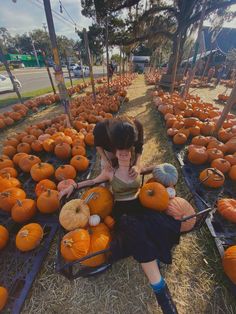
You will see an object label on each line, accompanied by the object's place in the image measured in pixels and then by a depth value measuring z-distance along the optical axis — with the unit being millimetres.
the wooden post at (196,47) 4272
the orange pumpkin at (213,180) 1950
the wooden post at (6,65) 4153
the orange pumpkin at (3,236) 1444
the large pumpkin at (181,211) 1246
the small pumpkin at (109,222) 1300
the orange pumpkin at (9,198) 1676
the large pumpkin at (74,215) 1204
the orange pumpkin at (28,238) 1391
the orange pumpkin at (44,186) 1804
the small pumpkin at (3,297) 1137
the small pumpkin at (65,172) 2040
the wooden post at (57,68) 2544
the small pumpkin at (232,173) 2087
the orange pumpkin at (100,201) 1307
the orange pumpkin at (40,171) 2053
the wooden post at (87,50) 4320
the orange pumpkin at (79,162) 2276
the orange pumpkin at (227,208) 1610
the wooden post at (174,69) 5061
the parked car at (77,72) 20339
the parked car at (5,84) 9613
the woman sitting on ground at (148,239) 1089
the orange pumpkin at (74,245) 1094
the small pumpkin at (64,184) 1765
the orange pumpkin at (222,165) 2140
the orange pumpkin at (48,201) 1659
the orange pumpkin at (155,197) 1296
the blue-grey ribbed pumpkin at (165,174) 1566
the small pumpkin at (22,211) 1593
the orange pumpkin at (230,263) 1235
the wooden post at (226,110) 2508
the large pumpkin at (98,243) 1126
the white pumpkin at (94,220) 1241
